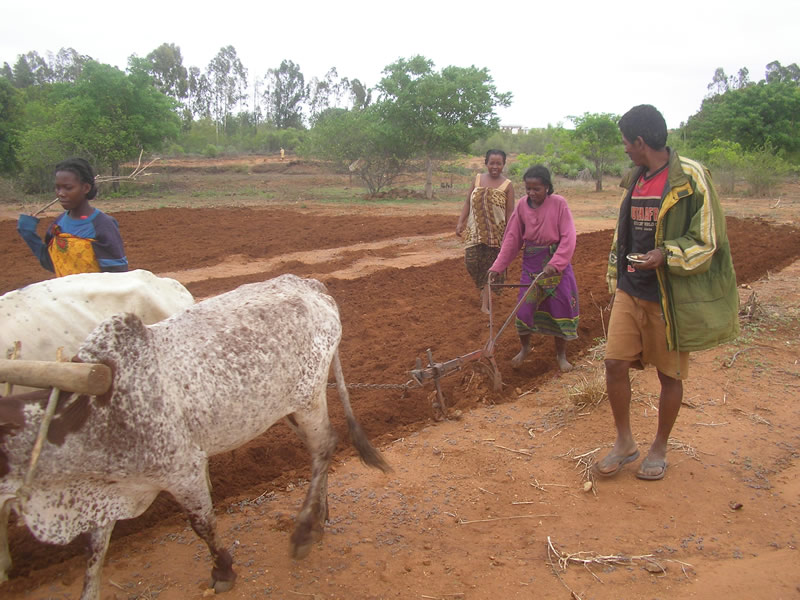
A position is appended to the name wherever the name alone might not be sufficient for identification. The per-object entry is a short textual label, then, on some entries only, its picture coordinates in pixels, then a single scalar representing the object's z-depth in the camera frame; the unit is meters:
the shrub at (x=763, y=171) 21.75
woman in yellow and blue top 3.46
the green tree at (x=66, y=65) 57.16
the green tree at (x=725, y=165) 22.94
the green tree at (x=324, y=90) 64.56
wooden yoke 2.18
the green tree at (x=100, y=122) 22.55
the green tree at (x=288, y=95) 61.00
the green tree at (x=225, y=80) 61.22
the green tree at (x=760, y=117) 26.23
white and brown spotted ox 2.39
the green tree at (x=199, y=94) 58.72
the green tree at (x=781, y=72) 54.91
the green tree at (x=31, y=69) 52.62
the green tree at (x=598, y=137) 25.22
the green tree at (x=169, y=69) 53.19
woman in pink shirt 5.23
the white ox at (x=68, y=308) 2.72
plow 4.57
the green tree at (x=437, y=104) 22.89
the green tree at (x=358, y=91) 64.31
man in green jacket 3.33
